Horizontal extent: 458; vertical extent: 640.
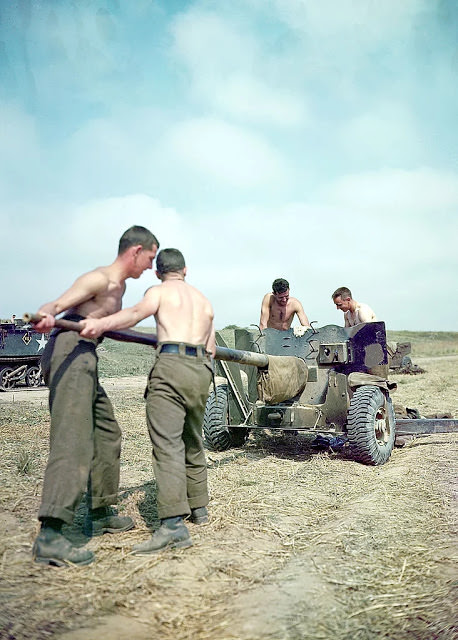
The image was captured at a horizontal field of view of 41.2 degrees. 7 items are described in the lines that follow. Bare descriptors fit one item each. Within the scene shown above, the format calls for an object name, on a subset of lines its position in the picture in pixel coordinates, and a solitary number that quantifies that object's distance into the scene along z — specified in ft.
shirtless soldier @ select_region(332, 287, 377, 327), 26.45
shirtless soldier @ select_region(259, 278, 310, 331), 26.73
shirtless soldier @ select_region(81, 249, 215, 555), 12.53
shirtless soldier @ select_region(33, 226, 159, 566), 11.42
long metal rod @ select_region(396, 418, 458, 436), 26.03
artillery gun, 22.40
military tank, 58.44
